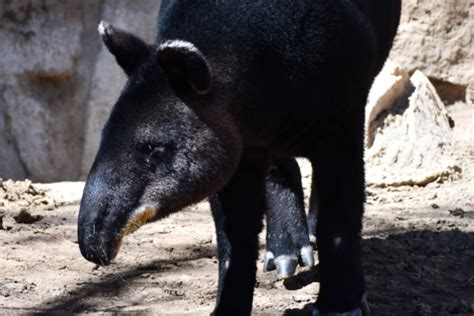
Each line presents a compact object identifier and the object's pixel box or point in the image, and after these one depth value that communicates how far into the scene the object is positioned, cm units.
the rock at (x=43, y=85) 2019
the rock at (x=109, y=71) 2044
